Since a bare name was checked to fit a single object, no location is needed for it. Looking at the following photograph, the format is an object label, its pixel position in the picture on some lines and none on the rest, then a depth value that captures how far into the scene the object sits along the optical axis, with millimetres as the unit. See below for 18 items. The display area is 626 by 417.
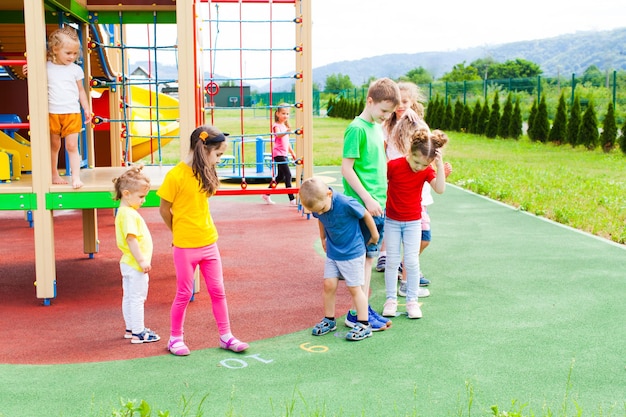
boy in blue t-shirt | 4844
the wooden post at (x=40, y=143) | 5832
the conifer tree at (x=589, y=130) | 21234
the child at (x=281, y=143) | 10791
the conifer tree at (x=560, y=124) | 22859
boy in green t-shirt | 5145
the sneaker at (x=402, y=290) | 6269
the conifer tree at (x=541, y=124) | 23953
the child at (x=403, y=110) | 5992
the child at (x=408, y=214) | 5488
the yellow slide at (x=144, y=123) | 13125
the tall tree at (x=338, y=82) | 109400
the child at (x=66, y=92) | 5926
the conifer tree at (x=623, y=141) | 19391
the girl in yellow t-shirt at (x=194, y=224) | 4695
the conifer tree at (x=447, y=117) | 30469
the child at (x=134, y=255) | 5059
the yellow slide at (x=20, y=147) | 7562
